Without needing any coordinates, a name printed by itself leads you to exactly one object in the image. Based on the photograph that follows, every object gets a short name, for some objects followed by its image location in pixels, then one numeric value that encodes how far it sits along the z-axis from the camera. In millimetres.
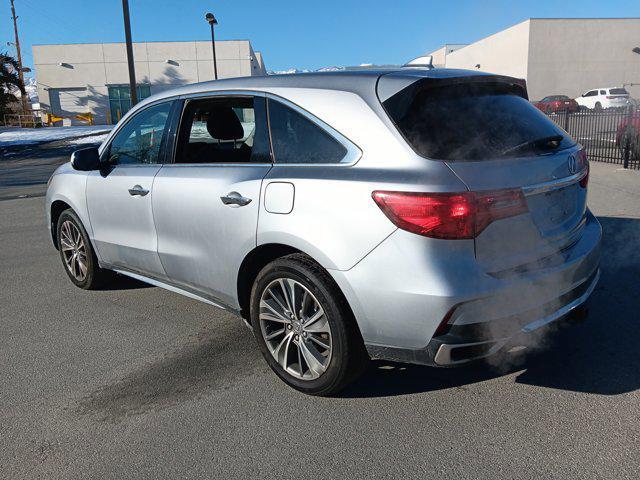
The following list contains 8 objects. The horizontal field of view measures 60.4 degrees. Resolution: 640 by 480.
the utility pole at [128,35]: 18031
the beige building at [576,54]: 45906
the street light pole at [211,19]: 30188
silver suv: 2482
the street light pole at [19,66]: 42750
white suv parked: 36312
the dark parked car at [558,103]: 35344
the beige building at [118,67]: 48031
